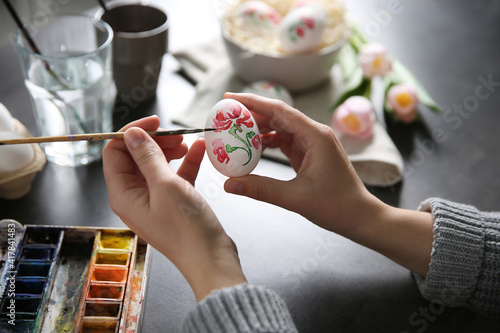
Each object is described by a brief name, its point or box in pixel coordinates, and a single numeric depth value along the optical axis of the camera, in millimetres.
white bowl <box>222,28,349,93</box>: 1182
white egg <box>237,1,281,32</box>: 1235
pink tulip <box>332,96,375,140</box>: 1117
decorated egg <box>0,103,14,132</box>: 886
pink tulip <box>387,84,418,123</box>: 1193
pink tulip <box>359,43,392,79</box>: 1269
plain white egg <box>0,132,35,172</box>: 866
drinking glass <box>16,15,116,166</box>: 968
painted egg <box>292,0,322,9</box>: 1266
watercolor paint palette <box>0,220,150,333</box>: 734
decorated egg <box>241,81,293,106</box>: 1172
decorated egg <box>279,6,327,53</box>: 1161
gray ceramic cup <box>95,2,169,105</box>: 1076
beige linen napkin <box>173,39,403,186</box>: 1083
